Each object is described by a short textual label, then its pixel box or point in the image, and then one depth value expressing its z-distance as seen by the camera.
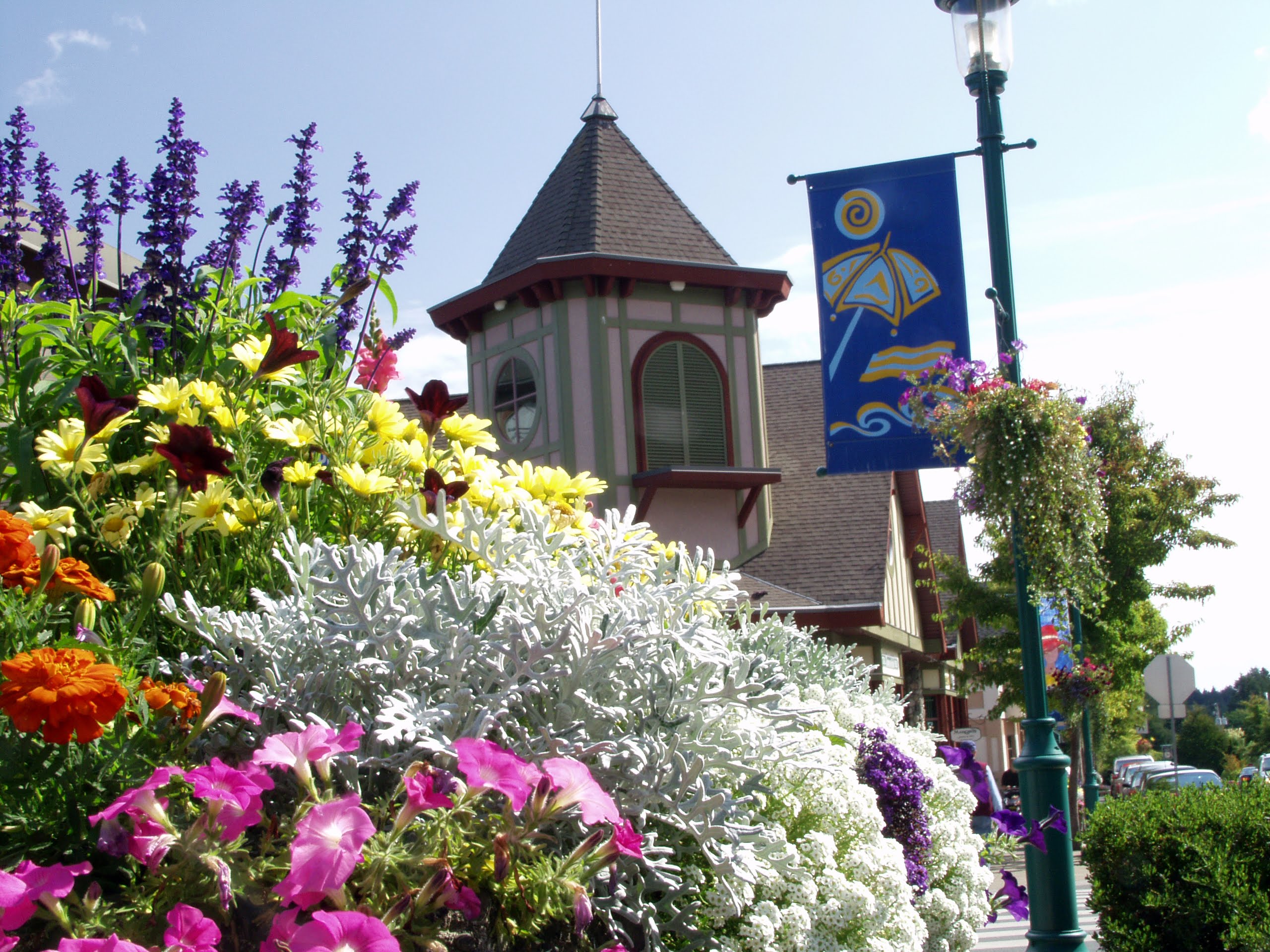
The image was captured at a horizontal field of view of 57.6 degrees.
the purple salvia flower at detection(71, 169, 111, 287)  3.12
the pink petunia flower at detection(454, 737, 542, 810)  1.52
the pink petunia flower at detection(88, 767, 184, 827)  1.43
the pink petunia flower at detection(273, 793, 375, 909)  1.33
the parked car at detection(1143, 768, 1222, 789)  28.30
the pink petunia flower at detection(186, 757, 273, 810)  1.42
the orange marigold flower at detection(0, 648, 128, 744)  1.42
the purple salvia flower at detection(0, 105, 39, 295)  3.08
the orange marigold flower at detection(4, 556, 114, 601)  1.88
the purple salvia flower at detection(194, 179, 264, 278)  3.04
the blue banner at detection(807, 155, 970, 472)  6.73
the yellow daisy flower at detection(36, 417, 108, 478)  2.20
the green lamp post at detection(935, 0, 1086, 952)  6.04
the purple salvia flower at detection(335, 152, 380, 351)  3.12
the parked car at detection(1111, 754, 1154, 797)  47.64
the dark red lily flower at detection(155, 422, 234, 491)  2.07
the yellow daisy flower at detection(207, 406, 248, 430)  2.33
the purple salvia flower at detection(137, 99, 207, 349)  2.86
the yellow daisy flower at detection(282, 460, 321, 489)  2.31
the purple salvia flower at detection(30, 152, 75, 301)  3.10
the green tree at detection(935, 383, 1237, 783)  17.77
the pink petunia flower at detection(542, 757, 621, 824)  1.55
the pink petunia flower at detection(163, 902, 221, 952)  1.34
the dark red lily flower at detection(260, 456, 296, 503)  2.23
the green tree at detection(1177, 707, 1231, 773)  57.38
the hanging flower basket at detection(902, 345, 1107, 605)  6.32
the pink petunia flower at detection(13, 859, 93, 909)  1.38
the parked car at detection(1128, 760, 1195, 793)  34.56
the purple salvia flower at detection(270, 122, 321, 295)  3.10
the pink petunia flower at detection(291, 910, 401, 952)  1.30
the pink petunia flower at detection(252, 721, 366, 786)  1.51
